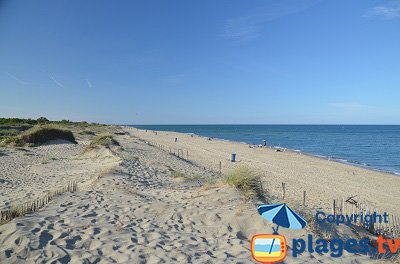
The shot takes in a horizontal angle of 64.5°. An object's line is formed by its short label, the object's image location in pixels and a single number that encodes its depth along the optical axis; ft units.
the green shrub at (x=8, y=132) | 131.51
